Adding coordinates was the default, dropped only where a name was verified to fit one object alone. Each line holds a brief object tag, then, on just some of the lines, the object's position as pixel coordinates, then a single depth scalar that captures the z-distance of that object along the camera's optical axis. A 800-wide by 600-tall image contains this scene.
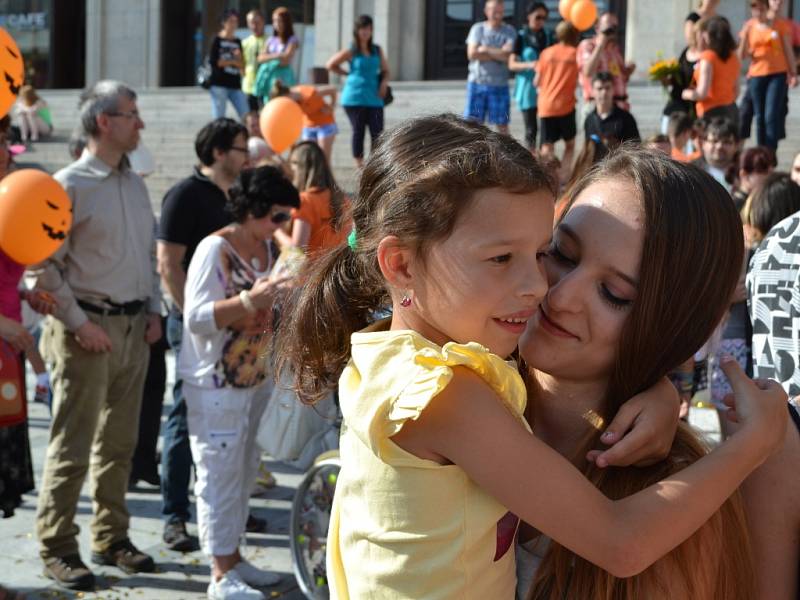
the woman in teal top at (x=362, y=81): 12.21
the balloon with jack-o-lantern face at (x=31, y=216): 4.31
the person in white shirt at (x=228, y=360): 4.64
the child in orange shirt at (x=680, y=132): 9.25
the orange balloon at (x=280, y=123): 8.93
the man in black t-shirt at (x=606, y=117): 8.91
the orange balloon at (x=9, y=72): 4.09
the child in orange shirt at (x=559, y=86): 10.95
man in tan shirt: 4.87
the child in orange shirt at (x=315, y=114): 11.62
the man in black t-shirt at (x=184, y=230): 5.43
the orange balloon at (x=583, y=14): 11.04
